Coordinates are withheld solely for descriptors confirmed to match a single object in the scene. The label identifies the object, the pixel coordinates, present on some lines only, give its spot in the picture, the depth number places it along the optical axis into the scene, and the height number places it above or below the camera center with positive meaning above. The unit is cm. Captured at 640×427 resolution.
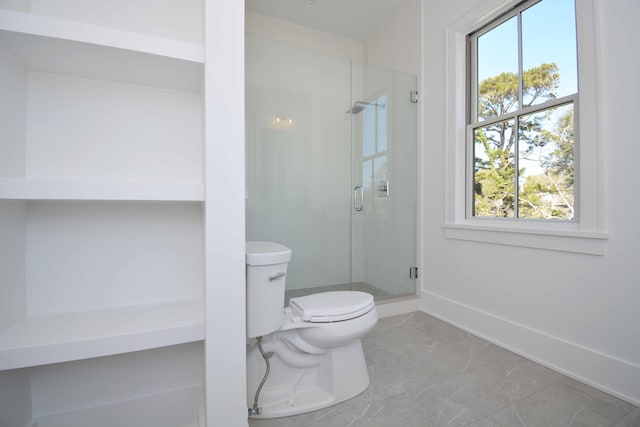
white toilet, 118 -59
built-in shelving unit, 92 +6
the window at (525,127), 147 +55
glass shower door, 257 +30
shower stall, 225 +40
